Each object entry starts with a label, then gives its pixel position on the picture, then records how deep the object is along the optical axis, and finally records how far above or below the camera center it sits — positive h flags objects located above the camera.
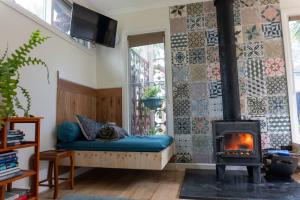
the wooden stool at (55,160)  2.32 -0.44
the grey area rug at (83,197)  2.31 -0.83
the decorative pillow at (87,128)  2.97 -0.11
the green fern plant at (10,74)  1.62 +0.36
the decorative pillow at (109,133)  2.95 -0.19
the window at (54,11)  2.72 +1.49
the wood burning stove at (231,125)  2.78 -0.11
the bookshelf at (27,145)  1.71 -0.21
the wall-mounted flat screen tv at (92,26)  3.34 +1.54
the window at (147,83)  3.94 +0.64
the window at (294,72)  3.32 +0.68
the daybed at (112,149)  2.63 -0.37
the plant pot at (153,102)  3.85 +0.28
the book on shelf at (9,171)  1.71 -0.41
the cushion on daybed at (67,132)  2.83 -0.15
